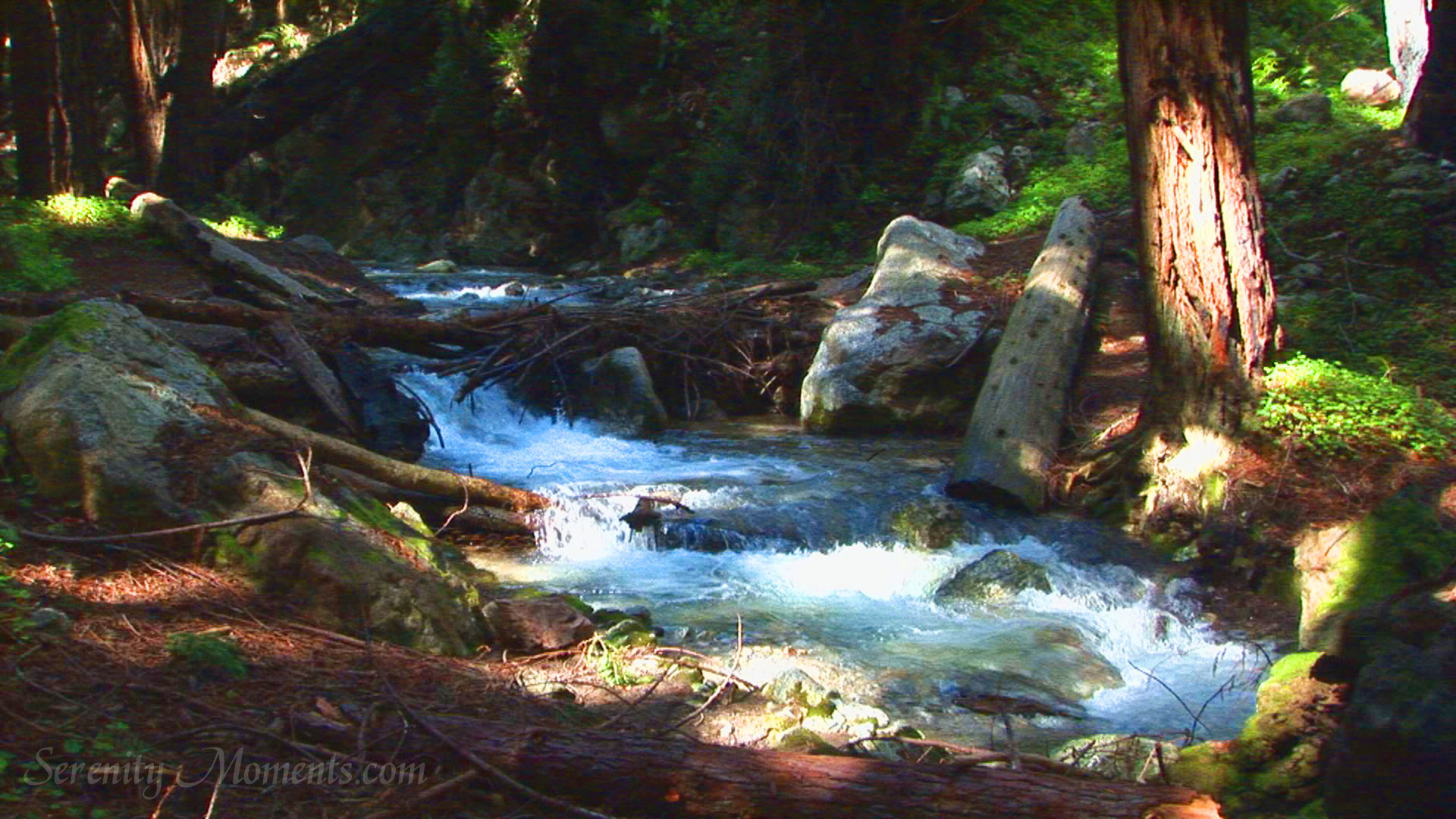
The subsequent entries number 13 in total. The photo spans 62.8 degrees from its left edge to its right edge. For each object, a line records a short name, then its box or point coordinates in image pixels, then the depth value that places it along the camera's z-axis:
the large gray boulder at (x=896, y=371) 9.94
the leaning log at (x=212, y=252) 11.02
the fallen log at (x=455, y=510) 6.80
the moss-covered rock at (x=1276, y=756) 3.36
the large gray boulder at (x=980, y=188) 14.54
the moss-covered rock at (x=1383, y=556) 4.27
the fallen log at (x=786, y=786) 3.08
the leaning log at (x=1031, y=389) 7.92
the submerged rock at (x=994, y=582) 6.66
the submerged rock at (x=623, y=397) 10.14
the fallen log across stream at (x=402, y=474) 6.36
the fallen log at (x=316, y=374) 8.27
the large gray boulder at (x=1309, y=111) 13.45
